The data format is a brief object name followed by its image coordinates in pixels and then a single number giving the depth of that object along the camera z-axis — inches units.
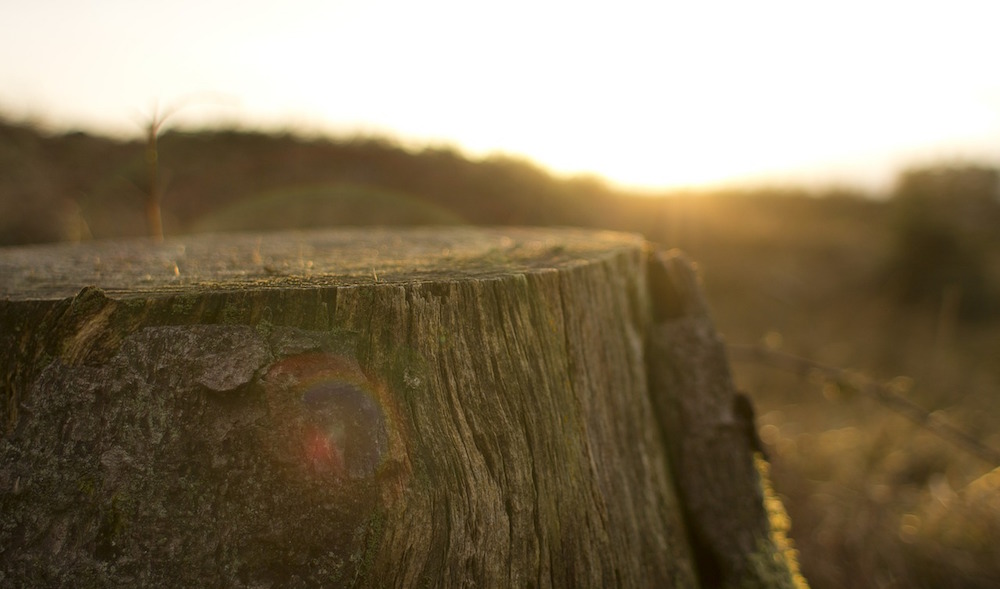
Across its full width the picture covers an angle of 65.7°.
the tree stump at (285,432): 13.5
